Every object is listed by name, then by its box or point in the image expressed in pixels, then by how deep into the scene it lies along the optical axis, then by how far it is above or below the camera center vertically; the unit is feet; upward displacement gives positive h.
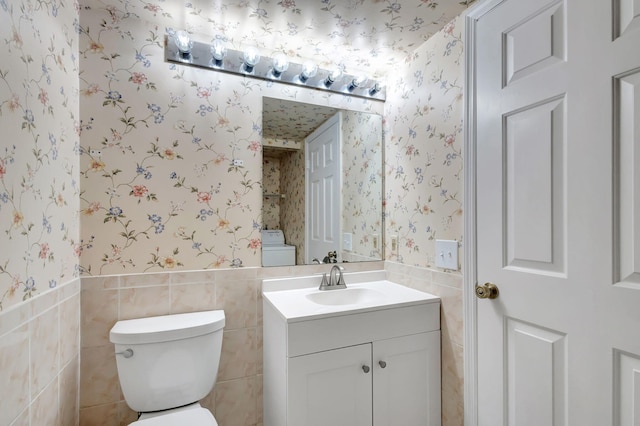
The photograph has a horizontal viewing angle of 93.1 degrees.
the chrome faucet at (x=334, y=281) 5.34 -1.23
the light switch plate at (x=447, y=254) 4.45 -0.65
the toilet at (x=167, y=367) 3.85 -2.04
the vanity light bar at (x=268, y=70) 4.77 +2.46
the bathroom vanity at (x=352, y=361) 3.87 -2.06
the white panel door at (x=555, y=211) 2.70 -0.01
